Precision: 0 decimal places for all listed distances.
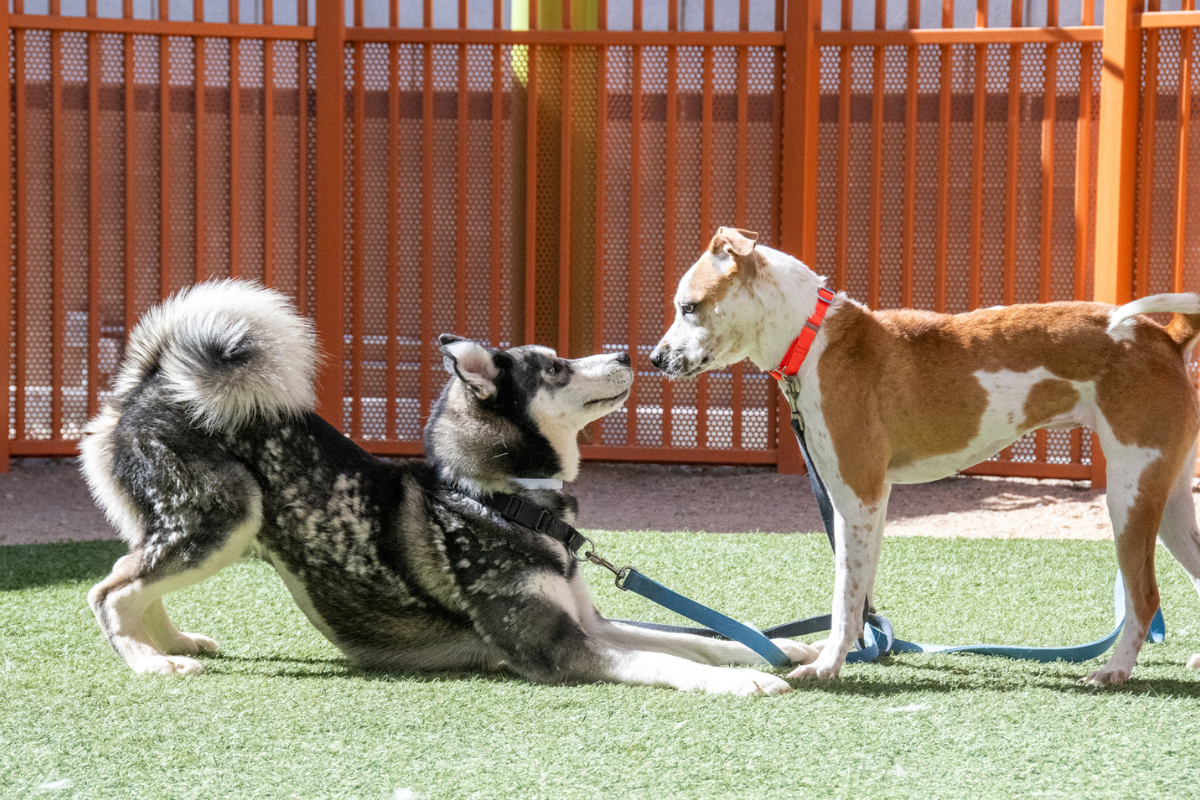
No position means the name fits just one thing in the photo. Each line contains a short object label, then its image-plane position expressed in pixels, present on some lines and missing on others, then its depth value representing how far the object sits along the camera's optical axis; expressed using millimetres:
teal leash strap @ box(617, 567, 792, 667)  6379
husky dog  6312
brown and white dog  5961
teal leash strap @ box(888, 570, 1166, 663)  6422
